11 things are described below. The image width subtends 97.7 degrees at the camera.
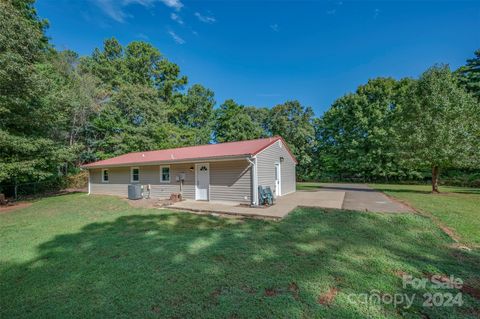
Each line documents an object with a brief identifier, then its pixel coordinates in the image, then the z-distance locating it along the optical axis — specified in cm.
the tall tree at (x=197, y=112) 2866
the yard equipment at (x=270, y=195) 902
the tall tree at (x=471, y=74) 2217
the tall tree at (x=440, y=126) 1200
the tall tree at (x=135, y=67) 2461
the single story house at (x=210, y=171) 930
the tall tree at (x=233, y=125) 2720
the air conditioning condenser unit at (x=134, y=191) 1159
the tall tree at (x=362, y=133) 2338
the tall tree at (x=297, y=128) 2623
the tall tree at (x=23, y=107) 1061
